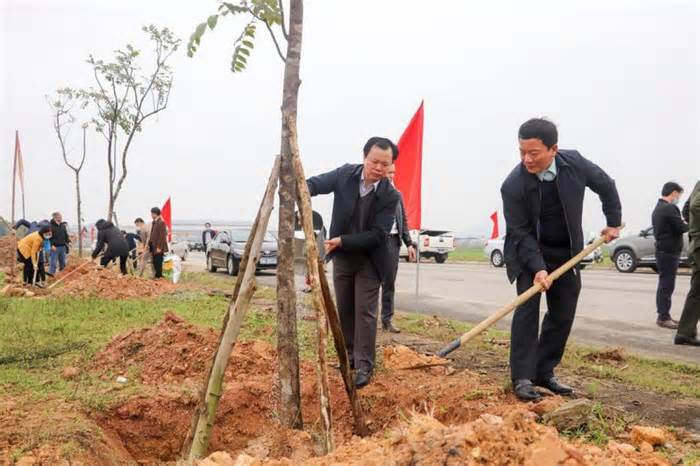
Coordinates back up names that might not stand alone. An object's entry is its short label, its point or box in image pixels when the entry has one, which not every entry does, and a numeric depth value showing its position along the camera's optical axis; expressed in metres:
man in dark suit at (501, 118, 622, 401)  3.77
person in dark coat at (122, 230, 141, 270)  18.53
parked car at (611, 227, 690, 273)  17.12
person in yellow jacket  12.65
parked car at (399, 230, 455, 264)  24.95
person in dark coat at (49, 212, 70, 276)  14.78
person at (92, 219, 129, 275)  13.02
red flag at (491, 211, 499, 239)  28.78
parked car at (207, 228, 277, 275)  16.86
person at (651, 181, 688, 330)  7.30
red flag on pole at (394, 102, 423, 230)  8.23
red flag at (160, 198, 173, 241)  16.25
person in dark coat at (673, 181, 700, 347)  5.85
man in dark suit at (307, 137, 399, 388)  4.34
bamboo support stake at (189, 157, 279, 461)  3.17
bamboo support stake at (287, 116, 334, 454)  3.02
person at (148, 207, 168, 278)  12.99
